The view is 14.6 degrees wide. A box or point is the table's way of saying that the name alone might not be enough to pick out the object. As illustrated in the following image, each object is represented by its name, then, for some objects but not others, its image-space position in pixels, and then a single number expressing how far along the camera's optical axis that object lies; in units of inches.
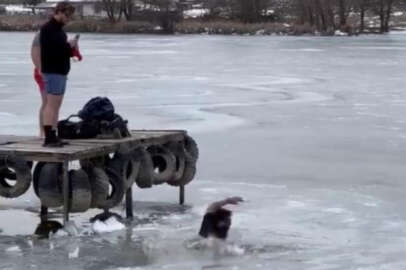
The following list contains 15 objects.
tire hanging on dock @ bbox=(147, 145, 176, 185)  598.7
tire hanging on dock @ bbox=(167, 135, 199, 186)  609.4
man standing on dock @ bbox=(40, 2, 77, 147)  530.6
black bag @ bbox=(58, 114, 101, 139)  556.5
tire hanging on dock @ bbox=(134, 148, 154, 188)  565.1
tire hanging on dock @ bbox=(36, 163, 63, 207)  518.1
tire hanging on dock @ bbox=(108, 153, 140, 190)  544.5
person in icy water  480.1
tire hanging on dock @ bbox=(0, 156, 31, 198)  522.2
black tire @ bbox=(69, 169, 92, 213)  514.4
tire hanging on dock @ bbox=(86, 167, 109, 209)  523.2
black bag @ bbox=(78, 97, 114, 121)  559.3
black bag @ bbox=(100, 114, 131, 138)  556.1
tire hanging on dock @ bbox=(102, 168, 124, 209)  533.8
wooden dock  502.3
